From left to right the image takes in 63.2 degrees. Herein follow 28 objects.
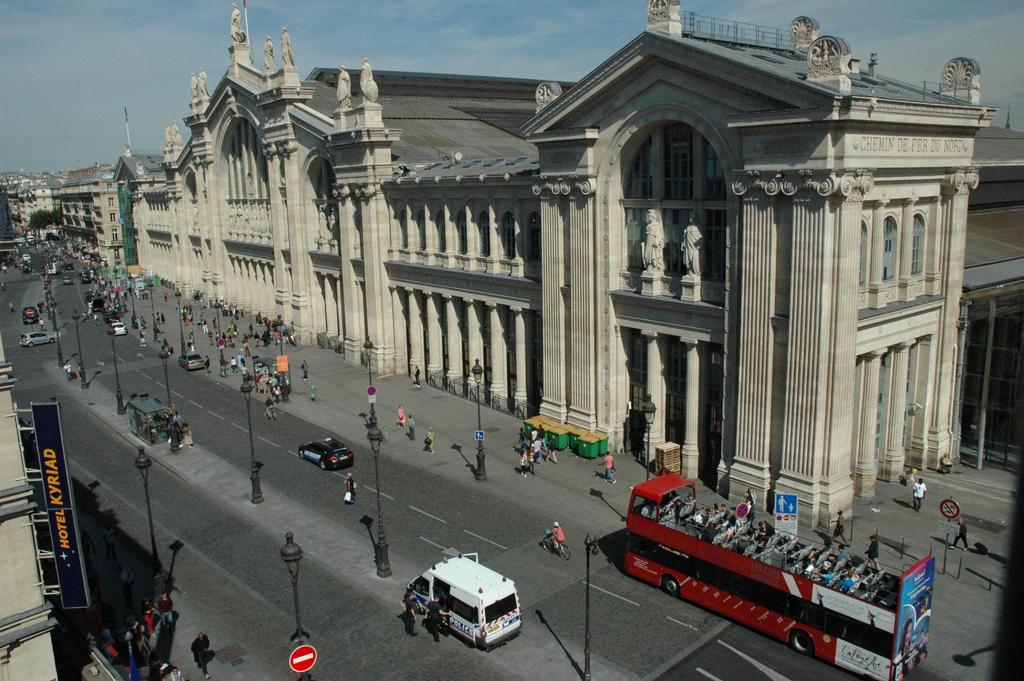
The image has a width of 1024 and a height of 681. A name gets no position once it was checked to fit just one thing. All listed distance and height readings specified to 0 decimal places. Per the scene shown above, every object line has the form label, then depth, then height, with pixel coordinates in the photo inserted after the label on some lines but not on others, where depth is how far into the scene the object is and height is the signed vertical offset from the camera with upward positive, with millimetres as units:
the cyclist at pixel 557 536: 29828 -12616
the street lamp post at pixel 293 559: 21328 -9381
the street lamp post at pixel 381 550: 28734 -12422
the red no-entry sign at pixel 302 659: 18906 -10661
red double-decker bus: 21969 -11650
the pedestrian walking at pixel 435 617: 25016 -12857
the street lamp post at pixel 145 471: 28453 -9594
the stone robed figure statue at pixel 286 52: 65375 +10431
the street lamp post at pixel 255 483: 35688 -12416
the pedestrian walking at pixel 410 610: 25250 -12829
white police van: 24109 -12215
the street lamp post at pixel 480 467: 37500 -12686
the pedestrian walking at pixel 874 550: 27231 -12298
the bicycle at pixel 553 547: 29844 -13114
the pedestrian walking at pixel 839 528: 29562 -12477
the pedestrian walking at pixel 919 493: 32666 -12545
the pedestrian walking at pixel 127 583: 27500 -12740
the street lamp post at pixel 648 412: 31484 -8888
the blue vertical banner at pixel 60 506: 20672 -7704
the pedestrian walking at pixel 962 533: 28781 -12486
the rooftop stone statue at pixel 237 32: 77938 +14443
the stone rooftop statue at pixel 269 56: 69000 +10727
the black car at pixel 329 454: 39625 -12694
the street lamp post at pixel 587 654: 21992 -12424
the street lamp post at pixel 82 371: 56719 -12136
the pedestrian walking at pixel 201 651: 23359 -12743
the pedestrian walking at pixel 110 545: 30516 -12742
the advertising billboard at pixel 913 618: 21531 -11711
